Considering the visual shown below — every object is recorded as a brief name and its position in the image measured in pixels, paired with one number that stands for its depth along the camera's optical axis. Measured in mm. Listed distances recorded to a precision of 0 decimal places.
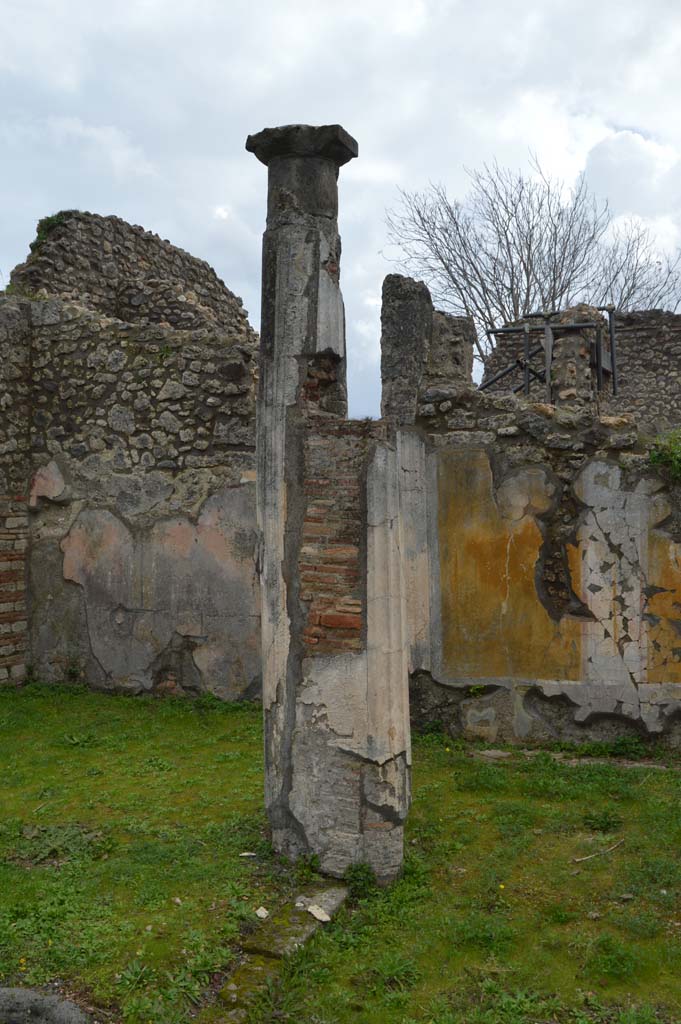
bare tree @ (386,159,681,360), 21562
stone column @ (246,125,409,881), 3893
